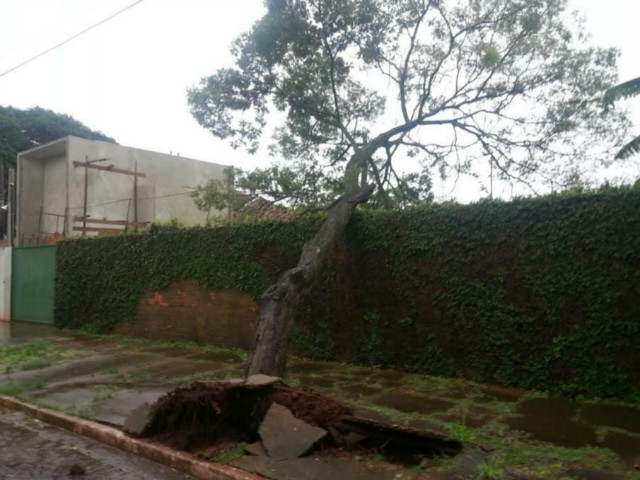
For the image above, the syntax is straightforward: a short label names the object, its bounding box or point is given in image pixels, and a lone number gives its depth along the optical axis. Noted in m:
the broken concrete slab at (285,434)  4.55
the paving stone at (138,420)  5.32
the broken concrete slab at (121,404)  5.94
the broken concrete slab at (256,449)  4.64
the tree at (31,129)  34.22
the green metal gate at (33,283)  14.84
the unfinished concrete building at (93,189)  21.30
